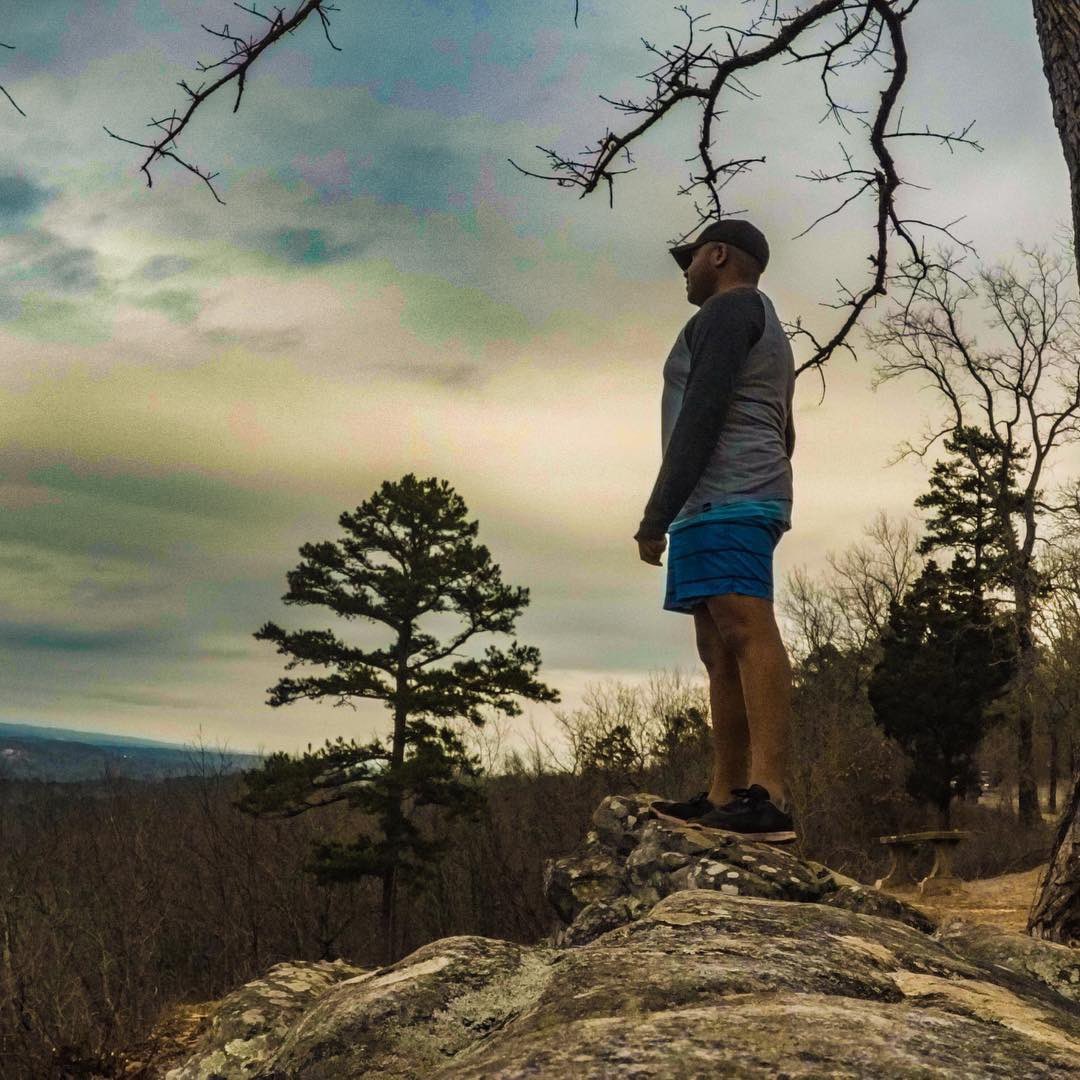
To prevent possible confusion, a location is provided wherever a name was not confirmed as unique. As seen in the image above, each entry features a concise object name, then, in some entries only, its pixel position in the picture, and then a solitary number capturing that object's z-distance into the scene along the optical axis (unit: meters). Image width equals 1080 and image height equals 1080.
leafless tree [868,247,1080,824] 28.03
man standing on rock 4.00
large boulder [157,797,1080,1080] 1.44
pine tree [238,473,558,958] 22.67
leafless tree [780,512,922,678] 42.41
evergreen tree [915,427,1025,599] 28.92
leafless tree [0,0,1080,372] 5.34
